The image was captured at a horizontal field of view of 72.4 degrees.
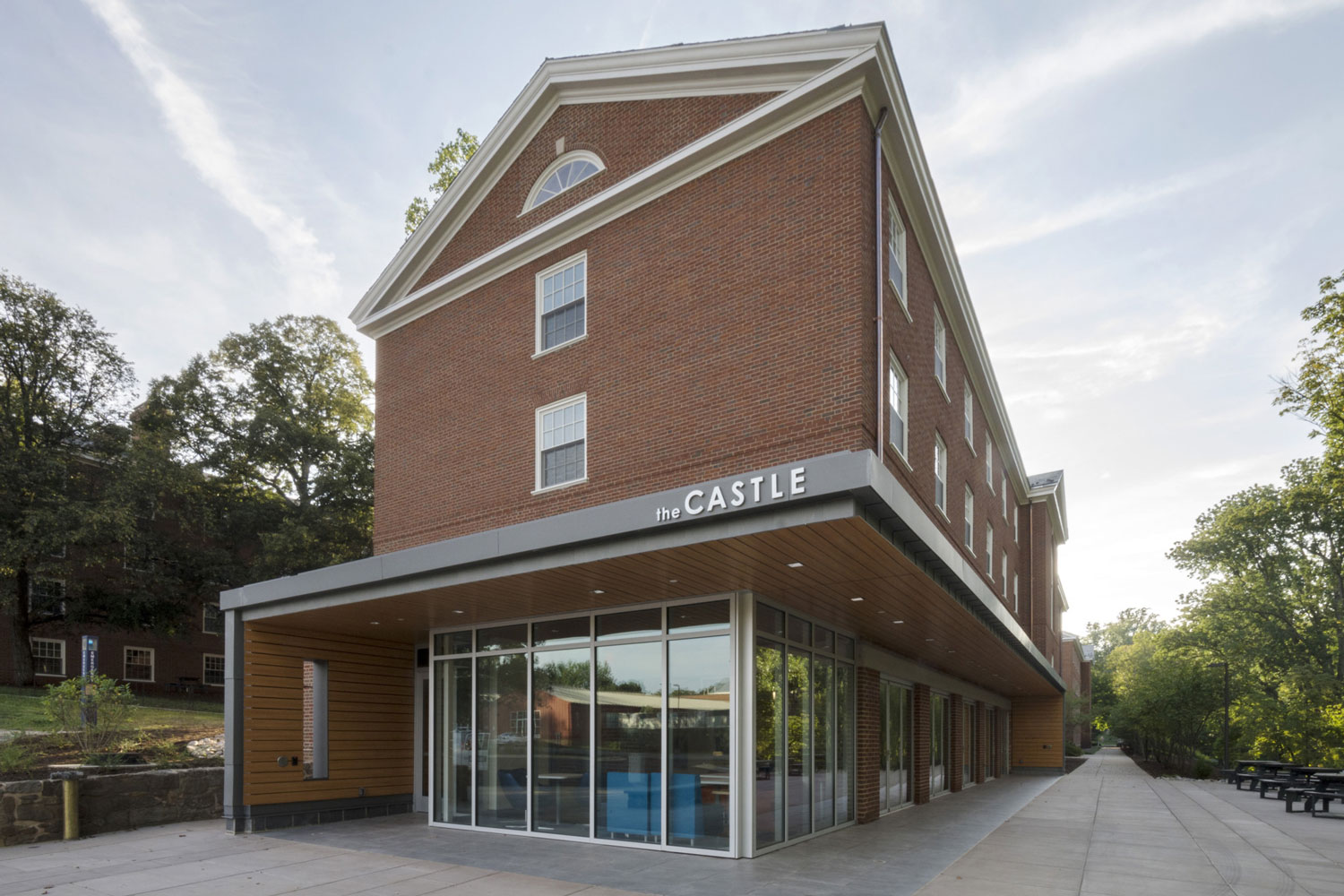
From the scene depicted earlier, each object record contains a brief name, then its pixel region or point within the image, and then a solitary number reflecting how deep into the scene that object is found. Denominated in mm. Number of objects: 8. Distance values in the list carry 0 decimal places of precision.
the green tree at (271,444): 34625
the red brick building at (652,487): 10812
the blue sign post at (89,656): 18859
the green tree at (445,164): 29594
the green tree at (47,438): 29234
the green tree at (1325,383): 24188
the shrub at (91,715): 15984
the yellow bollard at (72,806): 13586
